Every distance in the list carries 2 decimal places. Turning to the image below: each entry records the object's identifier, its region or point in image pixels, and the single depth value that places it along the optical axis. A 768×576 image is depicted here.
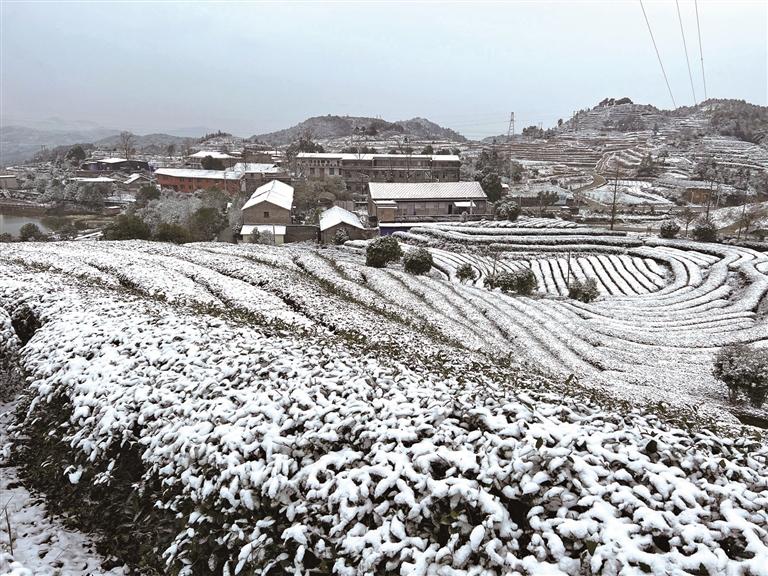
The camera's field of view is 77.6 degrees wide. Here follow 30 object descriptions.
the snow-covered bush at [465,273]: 39.53
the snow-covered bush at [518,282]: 34.31
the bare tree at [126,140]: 155.52
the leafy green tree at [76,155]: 159.25
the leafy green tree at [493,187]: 90.94
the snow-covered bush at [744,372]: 17.53
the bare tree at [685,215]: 75.13
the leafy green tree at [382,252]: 36.09
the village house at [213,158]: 137.62
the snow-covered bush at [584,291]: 34.12
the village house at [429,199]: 80.69
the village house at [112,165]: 139.25
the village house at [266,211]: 66.44
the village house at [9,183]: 119.00
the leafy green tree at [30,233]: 52.43
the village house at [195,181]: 102.06
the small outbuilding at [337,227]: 62.00
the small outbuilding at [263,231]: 59.92
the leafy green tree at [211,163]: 134.38
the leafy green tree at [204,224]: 61.09
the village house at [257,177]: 98.75
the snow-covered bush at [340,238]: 58.31
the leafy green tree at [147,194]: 87.40
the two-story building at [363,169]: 115.19
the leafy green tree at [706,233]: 54.22
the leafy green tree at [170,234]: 44.66
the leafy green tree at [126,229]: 41.62
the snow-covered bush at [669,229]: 55.97
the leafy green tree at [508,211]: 73.89
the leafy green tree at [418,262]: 34.34
